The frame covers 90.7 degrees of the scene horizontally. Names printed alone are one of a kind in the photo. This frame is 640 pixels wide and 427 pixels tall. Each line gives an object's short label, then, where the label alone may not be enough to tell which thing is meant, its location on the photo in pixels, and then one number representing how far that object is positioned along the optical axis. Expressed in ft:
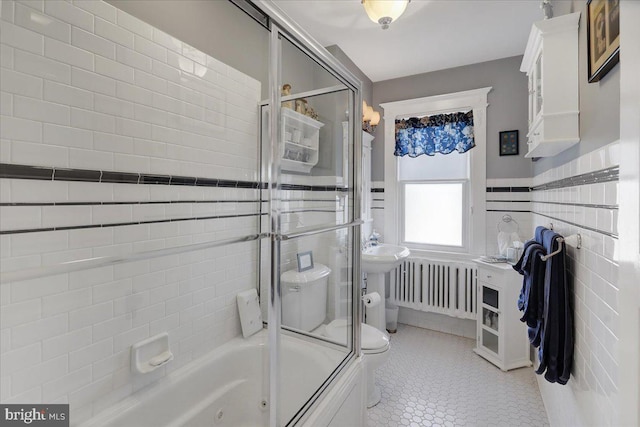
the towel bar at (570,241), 4.41
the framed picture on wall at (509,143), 9.70
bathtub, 4.49
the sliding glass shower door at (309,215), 4.22
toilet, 4.96
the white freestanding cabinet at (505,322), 8.37
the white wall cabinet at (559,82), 4.85
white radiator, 10.17
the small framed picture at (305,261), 5.30
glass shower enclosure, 3.59
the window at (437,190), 10.28
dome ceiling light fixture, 6.16
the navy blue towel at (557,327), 4.60
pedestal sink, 8.85
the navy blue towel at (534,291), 5.13
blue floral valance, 10.38
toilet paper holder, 8.55
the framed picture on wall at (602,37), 3.35
